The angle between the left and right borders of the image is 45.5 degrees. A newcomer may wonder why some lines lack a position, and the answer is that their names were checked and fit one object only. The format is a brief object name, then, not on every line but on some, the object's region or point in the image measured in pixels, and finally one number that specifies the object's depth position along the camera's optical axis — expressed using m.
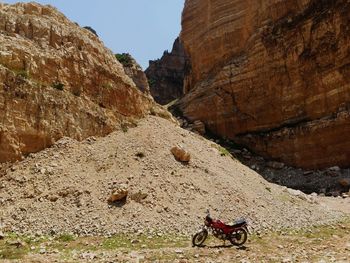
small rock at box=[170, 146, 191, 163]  19.33
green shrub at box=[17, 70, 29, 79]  18.52
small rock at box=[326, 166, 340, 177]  31.38
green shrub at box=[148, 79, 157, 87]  75.50
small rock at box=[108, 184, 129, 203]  15.17
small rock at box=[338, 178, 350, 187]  29.03
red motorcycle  13.01
